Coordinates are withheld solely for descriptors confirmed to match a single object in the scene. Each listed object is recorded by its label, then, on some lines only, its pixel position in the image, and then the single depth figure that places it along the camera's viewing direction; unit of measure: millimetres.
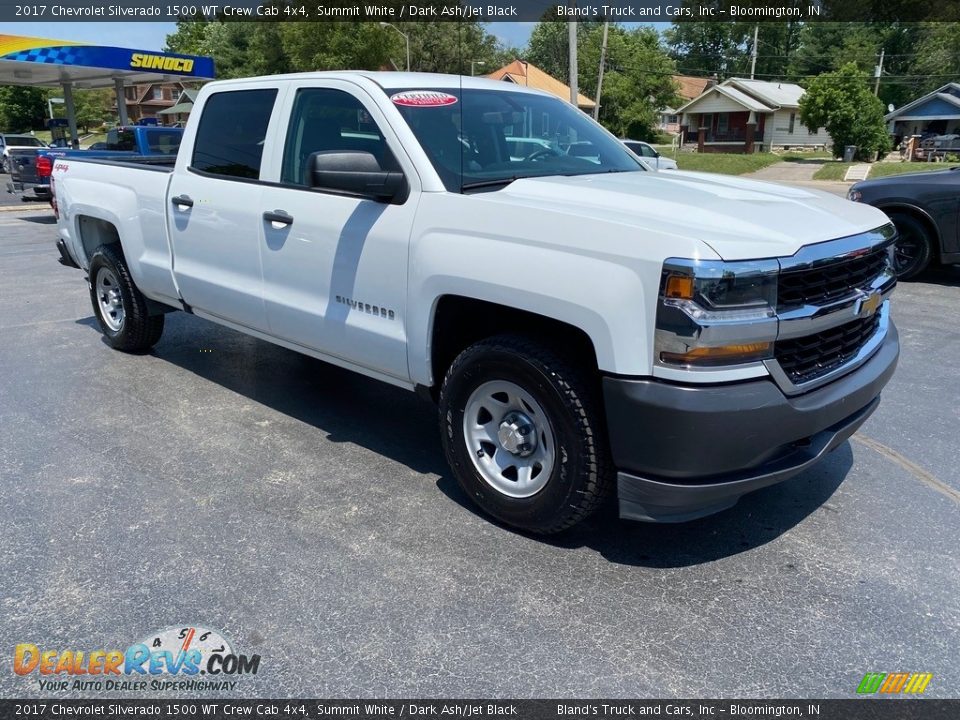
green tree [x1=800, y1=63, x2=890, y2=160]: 38938
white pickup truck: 2779
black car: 8148
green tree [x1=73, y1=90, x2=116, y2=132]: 73562
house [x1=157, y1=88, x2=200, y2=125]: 51109
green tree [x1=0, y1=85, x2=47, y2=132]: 67938
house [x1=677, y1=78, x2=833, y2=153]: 53031
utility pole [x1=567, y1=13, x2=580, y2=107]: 19616
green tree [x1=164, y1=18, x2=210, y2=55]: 85875
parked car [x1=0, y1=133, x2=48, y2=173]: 30391
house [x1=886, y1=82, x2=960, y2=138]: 48531
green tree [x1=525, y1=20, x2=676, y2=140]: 53906
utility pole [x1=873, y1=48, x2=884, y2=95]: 61412
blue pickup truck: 14805
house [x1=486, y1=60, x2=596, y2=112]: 51562
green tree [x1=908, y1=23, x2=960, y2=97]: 57722
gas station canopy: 21953
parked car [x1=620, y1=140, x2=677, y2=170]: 20359
